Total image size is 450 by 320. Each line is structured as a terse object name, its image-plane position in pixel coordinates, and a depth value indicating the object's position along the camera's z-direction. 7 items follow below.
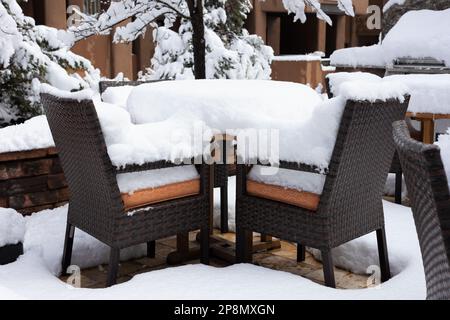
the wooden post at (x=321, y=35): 21.00
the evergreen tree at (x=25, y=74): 5.40
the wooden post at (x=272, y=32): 19.14
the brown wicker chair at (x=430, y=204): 1.24
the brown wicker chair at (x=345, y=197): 2.75
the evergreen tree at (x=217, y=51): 9.41
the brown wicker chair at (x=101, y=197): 2.83
